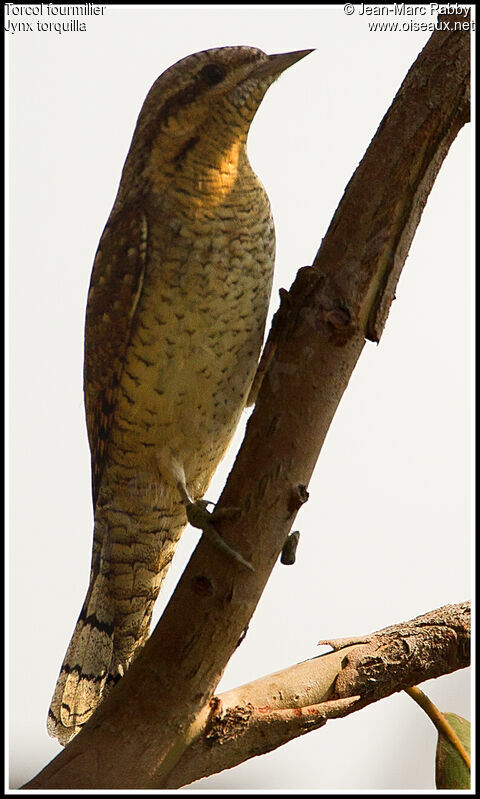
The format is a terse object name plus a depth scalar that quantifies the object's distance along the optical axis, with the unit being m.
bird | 2.49
